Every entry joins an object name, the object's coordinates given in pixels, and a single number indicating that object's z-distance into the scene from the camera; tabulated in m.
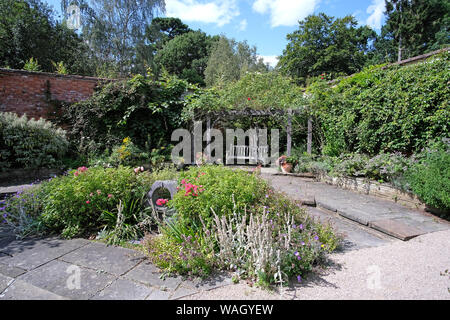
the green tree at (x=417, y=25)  20.14
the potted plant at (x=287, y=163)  6.75
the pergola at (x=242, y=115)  7.49
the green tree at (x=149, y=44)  17.09
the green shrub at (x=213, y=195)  2.50
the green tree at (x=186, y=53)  27.97
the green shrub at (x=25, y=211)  3.02
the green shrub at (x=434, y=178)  3.44
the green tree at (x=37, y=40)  13.46
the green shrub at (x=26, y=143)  5.70
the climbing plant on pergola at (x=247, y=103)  7.57
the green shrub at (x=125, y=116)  7.41
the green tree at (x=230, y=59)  18.86
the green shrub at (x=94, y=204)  2.96
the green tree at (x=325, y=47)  20.50
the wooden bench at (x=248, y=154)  8.05
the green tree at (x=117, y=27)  15.94
